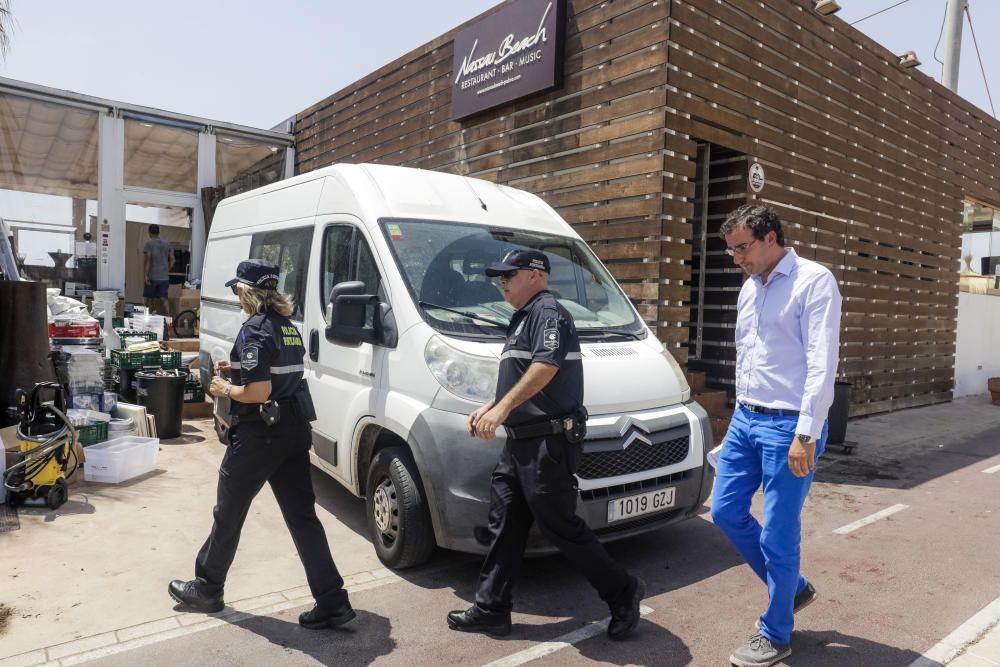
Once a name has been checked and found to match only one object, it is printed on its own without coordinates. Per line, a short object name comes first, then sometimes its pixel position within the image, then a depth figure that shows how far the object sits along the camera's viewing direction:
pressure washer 4.76
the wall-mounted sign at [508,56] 8.21
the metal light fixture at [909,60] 10.57
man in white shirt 2.88
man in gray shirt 12.00
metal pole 15.24
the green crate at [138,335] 9.60
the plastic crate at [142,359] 7.48
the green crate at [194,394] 8.04
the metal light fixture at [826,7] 8.69
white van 3.66
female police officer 3.24
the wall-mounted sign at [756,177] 8.09
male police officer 3.09
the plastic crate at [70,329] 7.05
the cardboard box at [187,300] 12.38
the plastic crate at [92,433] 5.82
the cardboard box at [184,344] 10.25
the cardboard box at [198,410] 8.05
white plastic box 5.43
